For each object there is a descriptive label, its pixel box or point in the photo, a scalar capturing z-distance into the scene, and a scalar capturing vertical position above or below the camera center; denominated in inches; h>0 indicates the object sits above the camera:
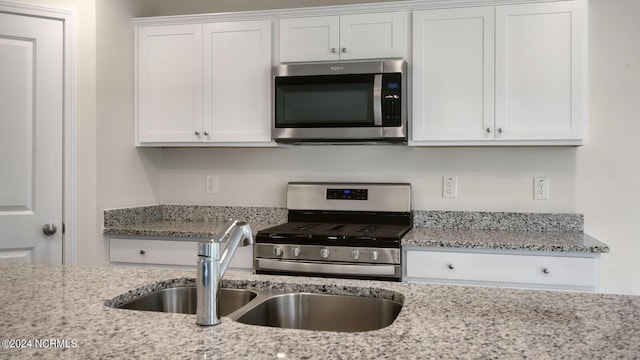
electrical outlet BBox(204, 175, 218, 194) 137.8 -2.4
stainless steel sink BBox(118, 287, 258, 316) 59.6 -14.8
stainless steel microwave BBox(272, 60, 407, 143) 109.5 +16.4
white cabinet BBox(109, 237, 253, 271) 111.2 -17.7
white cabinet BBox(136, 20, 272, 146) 119.6 +22.3
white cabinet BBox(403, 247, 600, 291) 94.9 -17.9
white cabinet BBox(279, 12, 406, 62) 112.4 +31.5
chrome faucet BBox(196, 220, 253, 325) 43.7 -7.9
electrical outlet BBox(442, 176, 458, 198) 121.9 -2.8
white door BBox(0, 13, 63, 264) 108.6 +8.3
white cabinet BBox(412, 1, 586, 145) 103.6 +21.1
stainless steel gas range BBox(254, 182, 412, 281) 101.3 -12.2
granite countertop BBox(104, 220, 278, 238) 114.1 -12.5
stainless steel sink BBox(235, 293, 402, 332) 56.0 -15.4
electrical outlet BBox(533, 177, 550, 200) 116.9 -2.9
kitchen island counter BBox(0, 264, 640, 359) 37.0 -12.8
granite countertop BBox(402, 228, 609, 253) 95.0 -12.9
